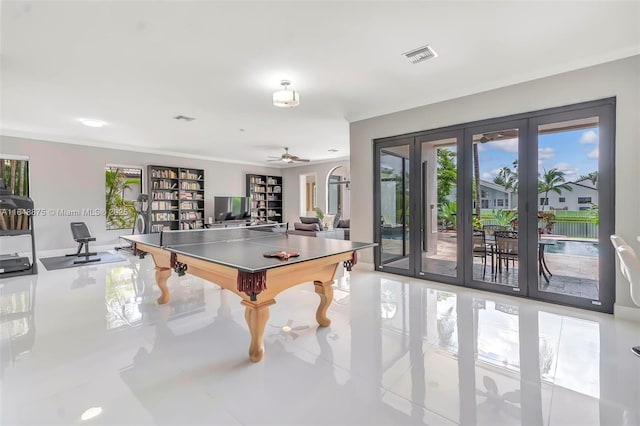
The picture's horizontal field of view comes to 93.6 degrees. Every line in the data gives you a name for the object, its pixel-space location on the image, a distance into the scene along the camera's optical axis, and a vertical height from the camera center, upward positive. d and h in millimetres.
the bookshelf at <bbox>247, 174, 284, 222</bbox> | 11078 +483
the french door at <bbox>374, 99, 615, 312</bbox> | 3414 +54
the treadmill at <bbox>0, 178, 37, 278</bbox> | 5039 -251
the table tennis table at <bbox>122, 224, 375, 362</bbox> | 2162 -440
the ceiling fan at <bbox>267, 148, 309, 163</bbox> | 7591 +1291
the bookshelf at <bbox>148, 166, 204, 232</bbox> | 8523 +369
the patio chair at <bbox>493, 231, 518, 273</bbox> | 3951 -517
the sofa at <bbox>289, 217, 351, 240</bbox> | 6909 -475
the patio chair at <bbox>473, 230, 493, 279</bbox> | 4250 -565
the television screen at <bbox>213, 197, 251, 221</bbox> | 9680 +53
